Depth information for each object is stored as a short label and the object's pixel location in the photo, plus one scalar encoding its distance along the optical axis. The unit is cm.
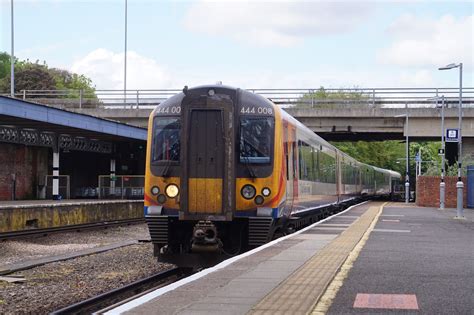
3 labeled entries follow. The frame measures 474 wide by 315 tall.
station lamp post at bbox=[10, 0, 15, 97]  4802
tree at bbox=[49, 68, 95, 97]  9769
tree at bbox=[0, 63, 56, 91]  8331
